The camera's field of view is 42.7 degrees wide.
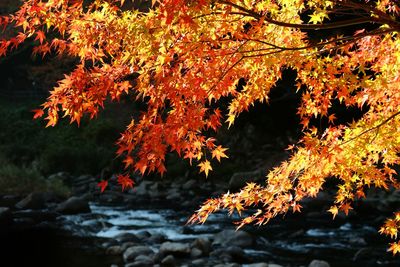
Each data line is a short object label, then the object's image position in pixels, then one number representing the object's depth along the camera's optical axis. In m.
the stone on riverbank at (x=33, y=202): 13.69
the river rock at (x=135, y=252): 9.45
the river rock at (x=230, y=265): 8.70
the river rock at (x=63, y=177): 17.39
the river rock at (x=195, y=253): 9.56
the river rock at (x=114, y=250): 9.78
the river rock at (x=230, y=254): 9.38
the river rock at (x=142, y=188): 15.98
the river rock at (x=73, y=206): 13.34
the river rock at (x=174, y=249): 9.51
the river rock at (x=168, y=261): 9.07
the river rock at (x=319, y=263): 8.45
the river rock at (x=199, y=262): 9.10
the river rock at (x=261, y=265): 8.61
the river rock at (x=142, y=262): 8.98
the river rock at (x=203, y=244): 9.79
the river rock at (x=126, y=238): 10.69
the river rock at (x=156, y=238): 10.67
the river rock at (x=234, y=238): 10.24
